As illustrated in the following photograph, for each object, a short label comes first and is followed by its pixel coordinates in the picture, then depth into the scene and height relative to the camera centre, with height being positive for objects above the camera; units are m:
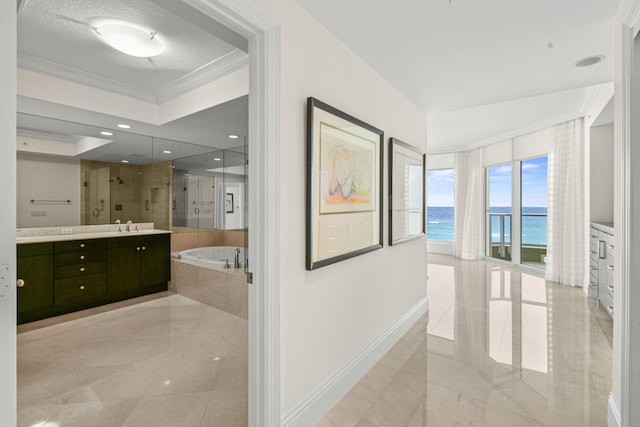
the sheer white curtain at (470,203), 6.89 +0.18
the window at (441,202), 8.89 +0.26
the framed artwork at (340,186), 1.79 +0.17
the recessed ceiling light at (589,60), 2.30 +1.15
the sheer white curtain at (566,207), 4.64 +0.07
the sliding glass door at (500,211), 6.35 +0.00
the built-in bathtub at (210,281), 3.67 -0.92
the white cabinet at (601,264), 3.34 -0.62
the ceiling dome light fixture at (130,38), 2.30 +1.32
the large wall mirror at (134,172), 3.67 +0.54
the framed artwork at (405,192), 2.79 +0.19
